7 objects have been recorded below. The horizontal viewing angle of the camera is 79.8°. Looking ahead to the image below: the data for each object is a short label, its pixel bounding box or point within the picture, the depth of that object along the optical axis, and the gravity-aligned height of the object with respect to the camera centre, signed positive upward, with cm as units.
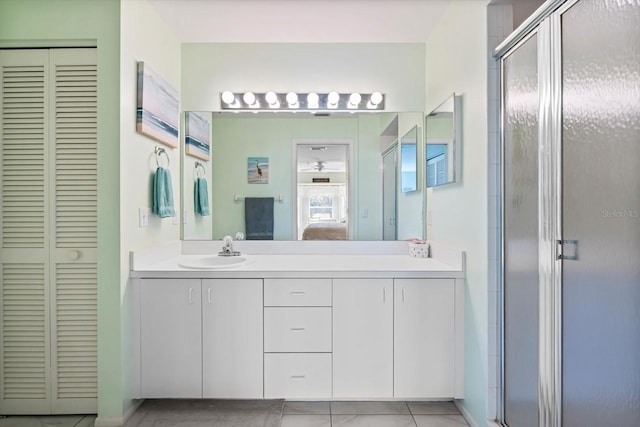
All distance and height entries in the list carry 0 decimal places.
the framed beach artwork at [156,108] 213 +66
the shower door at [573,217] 106 +0
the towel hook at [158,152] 239 +41
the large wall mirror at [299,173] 275 +31
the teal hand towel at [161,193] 228 +14
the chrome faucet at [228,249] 265 -23
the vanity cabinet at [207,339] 215 -69
